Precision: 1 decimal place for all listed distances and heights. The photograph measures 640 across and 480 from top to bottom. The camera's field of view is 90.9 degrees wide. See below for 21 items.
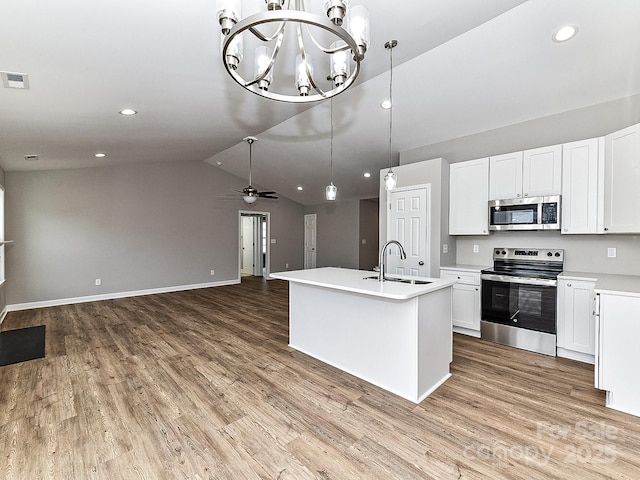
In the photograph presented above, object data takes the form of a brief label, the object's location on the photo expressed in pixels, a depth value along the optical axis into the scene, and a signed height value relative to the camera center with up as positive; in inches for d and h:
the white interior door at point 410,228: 176.2 +4.8
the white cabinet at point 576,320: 125.0 -33.8
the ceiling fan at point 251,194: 231.1 +31.8
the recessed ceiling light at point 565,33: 100.1 +66.4
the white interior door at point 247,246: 407.0 -14.2
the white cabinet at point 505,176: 151.3 +30.0
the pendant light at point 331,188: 133.2 +20.2
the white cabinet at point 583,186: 129.1 +21.6
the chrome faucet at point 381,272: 118.3 -13.5
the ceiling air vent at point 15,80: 87.4 +44.2
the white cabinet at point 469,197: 162.4 +21.0
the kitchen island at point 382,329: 100.9 -33.8
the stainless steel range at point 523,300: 135.1 -28.4
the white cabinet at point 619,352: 91.6 -34.1
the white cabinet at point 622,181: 110.5 +20.9
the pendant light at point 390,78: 104.6 +63.9
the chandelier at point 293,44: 50.1 +38.9
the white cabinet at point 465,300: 157.8 -32.6
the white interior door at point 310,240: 394.0 -5.3
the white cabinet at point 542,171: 139.9 +30.1
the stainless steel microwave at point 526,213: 140.4 +11.1
